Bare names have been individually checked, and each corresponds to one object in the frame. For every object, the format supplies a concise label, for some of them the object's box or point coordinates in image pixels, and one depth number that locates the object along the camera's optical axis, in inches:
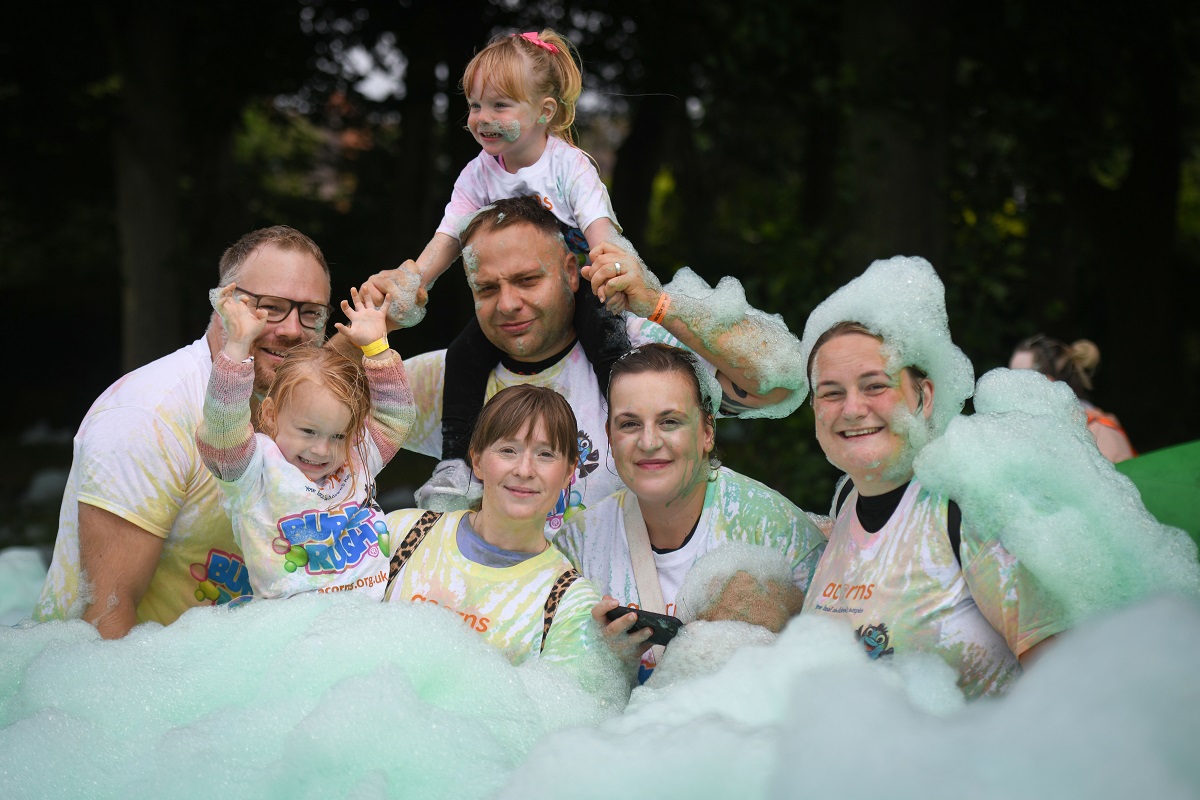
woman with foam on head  101.9
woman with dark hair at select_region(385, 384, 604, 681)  119.3
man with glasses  128.1
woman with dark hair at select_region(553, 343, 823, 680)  124.6
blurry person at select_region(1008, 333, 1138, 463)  209.3
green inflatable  145.3
